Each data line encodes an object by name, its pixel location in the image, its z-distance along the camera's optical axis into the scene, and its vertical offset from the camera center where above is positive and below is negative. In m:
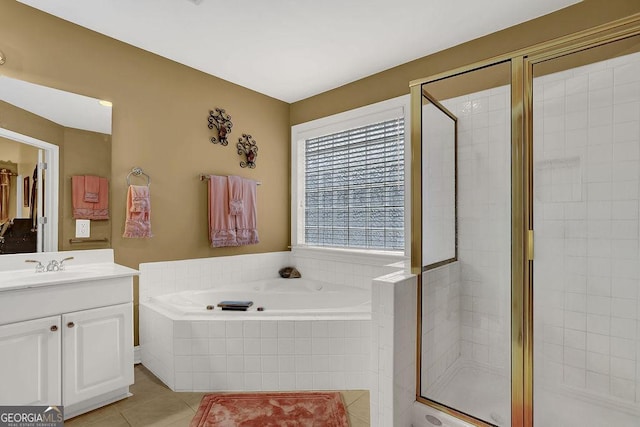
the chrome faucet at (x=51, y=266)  2.19 -0.35
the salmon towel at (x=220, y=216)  3.10 -0.01
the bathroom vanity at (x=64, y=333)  1.75 -0.69
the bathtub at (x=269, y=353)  2.24 -0.94
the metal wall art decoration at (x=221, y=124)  3.17 +0.89
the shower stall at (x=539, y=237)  1.67 -0.13
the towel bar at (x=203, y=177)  3.10 +0.35
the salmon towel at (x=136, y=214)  2.58 +0.00
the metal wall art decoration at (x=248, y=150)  3.42 +0.68
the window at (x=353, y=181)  3.04 +0.34
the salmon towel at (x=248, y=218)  3.29 -0.03
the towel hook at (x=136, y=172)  2.65 +0.34
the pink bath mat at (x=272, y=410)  1.89 -1.19
